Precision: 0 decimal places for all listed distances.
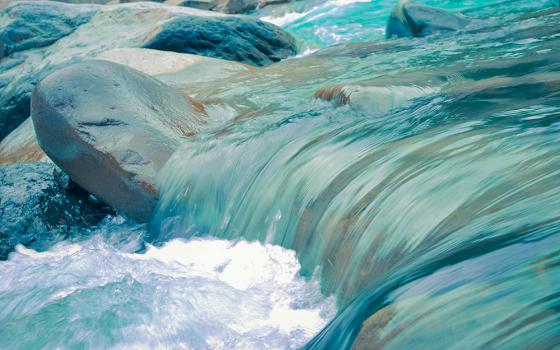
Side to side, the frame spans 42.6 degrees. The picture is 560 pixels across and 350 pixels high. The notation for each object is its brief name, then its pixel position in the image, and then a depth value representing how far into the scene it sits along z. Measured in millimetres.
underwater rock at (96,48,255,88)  7242
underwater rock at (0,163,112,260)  4473
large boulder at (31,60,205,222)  4426
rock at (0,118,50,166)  6016
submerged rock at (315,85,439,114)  4156
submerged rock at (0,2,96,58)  9648
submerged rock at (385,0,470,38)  7277
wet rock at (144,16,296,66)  8180
